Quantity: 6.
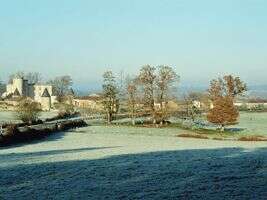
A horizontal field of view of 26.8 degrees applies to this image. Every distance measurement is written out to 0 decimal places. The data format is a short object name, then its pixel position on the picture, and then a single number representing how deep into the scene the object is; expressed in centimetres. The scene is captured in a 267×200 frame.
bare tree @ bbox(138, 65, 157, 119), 11538
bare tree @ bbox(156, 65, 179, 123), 11312
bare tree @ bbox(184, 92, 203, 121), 15212
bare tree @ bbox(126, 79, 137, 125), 12081
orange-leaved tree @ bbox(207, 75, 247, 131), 10812
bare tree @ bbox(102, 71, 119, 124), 12419
